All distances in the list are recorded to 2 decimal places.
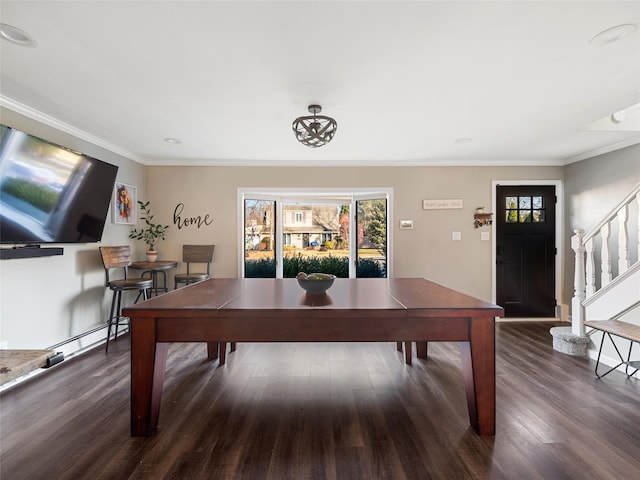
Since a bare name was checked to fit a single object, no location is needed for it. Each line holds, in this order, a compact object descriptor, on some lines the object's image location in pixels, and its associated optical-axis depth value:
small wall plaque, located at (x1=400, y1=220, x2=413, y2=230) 4.64
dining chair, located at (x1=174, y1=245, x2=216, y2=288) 4.52
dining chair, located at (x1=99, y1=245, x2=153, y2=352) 3.31
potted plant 4.31
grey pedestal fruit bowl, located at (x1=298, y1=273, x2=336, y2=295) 2.18
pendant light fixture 2.40
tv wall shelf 2.41
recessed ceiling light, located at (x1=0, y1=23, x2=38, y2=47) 1.68
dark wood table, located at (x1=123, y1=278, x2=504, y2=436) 1.76
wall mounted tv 2.41
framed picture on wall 3.89
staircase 2.84
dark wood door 4.62
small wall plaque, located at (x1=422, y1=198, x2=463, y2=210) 4.61
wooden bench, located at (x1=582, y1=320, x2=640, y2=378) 2.43
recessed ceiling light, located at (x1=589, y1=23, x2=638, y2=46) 1.67
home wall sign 4.60
